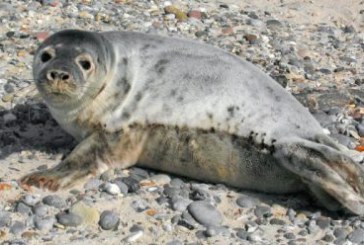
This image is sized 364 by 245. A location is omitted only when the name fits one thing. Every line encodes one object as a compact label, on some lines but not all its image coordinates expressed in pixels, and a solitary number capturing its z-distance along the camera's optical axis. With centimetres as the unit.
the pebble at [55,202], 894
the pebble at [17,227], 848
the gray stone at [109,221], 860
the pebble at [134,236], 838
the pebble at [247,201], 909
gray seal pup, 922
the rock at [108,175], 955
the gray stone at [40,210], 877
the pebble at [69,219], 862
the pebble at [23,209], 879
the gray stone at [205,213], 877
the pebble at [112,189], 924
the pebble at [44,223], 856
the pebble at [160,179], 956
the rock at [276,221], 881
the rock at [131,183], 936
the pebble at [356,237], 850
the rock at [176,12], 1512
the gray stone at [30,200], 891
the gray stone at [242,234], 853
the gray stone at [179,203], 900
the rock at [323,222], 875
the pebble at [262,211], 894
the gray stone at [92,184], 936
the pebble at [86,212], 869
